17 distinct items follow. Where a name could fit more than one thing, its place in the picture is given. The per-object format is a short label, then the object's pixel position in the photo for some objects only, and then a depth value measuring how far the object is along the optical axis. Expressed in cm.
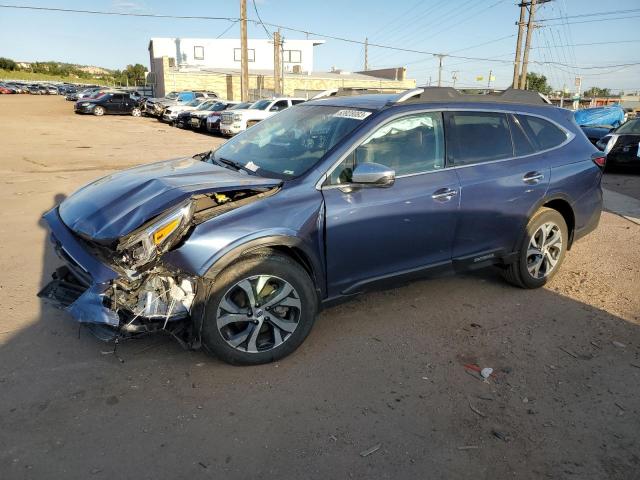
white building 6425
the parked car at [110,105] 3284
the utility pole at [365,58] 7288
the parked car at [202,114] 2416
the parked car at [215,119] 2147
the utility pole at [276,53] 3472
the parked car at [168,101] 3212
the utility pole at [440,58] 5102
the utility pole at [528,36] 3195
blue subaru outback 302
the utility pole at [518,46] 3244
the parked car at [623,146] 1212
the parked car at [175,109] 2796
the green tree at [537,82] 8021
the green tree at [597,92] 8208
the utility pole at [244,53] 2750
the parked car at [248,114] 1966
